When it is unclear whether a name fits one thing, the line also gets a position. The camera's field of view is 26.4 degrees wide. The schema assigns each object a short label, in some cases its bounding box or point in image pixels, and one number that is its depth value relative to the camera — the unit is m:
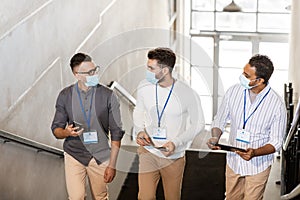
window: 14.22
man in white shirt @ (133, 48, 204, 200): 4.46
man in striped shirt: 4.32
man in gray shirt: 4.43
